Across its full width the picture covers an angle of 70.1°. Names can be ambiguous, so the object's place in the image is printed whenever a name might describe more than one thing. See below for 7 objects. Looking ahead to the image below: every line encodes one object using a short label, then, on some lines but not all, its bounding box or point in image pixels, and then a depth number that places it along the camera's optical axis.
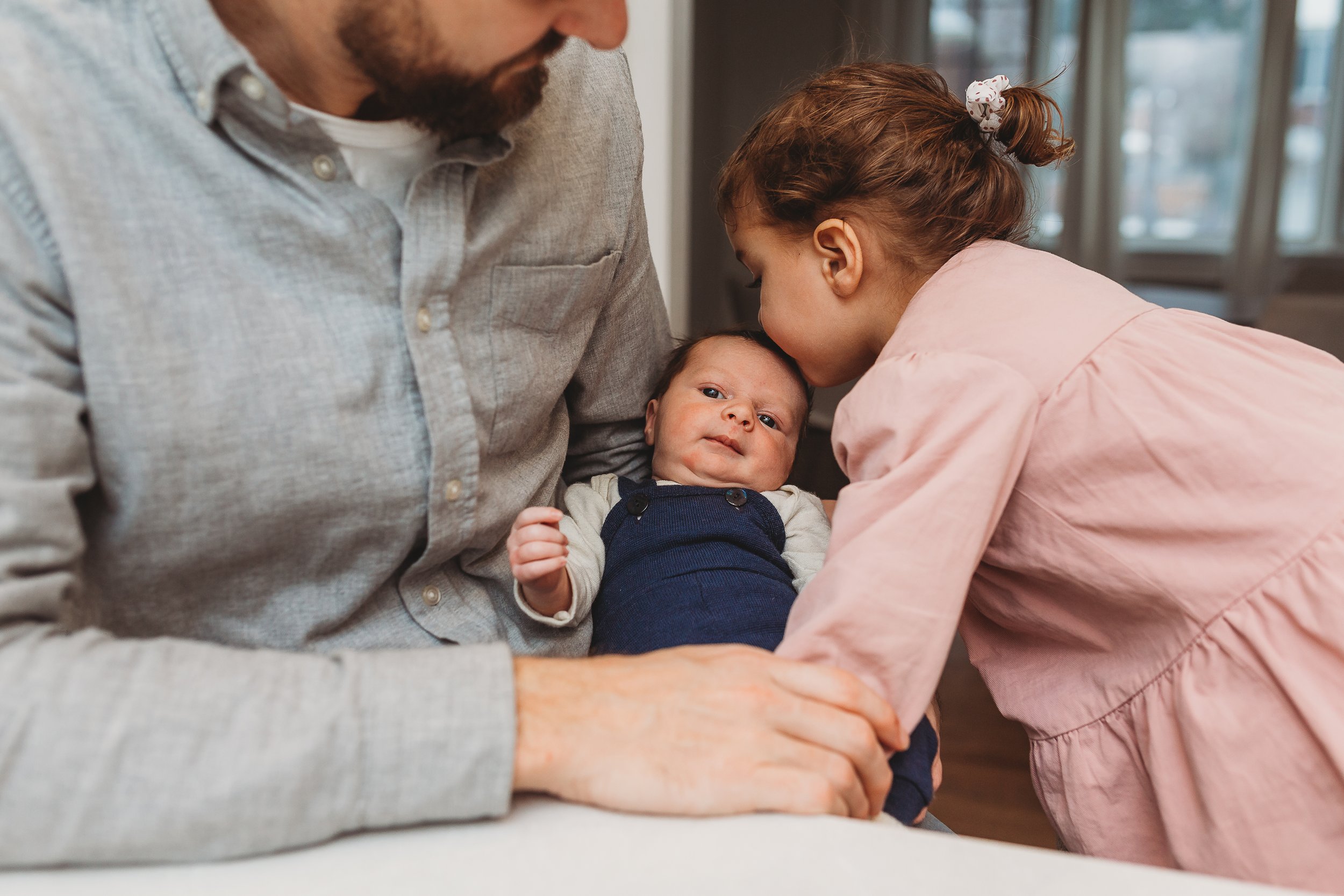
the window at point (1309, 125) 3.99
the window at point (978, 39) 4.05
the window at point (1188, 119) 4.13
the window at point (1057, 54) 4.14
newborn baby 0.99
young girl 0.84
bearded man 0.59
